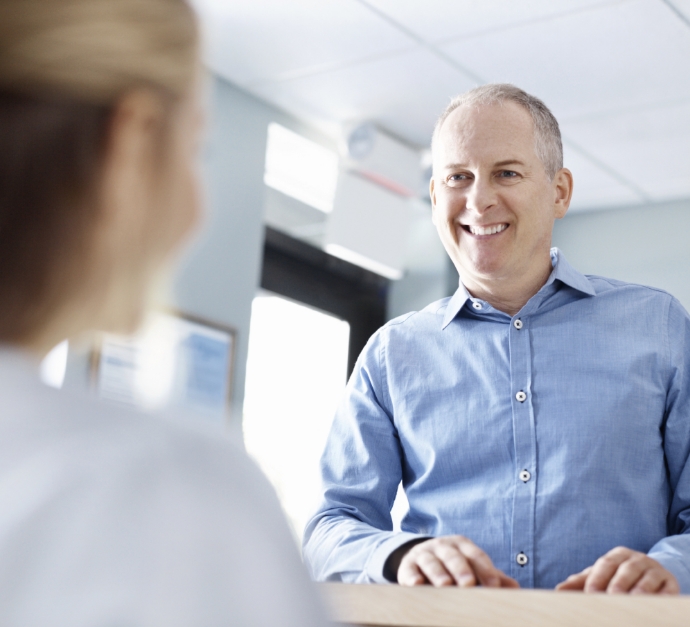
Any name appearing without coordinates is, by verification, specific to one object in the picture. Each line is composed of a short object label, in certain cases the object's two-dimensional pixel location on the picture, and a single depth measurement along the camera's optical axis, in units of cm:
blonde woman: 40
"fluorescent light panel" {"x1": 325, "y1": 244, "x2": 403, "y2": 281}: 399
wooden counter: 72
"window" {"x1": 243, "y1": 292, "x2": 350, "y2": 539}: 440
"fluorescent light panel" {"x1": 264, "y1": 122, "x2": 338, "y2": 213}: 404
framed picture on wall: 319
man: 134
